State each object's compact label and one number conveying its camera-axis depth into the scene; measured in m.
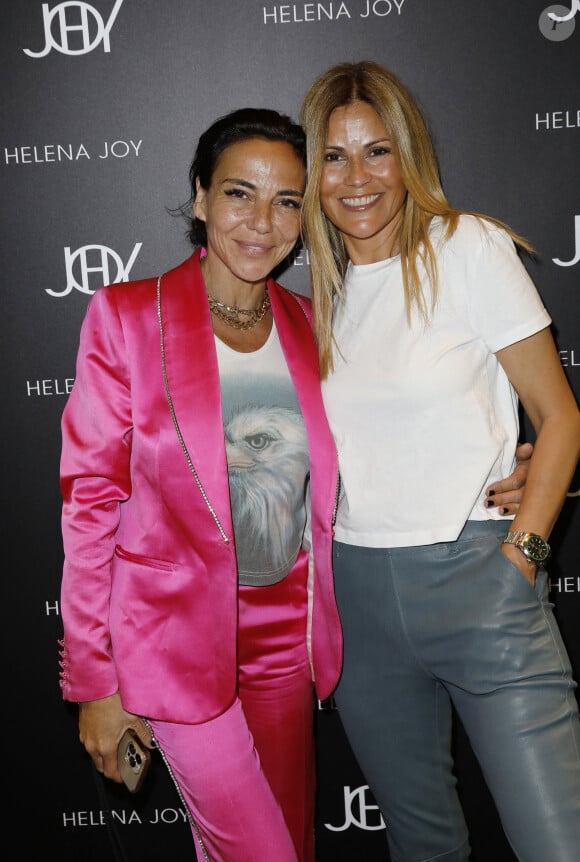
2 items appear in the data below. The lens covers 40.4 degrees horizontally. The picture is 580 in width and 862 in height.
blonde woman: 1.61
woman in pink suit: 1.66
